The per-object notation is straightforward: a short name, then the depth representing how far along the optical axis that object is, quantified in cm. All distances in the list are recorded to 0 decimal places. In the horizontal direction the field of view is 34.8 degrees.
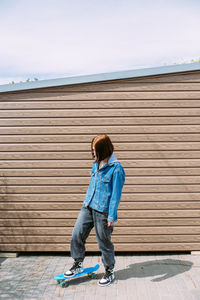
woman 346
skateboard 369
